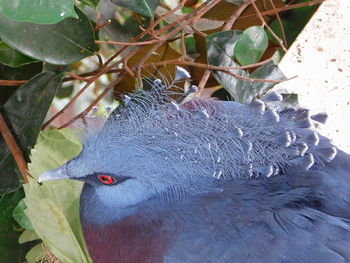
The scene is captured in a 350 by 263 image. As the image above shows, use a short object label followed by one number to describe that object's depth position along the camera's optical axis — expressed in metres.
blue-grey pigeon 1.56
